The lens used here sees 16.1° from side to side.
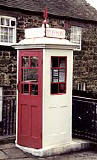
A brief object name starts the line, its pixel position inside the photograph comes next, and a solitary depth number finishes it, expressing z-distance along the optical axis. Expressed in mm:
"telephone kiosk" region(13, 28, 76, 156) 7301
